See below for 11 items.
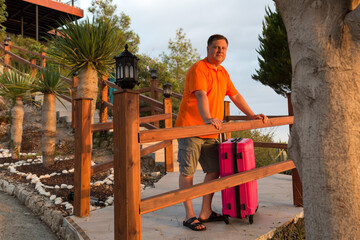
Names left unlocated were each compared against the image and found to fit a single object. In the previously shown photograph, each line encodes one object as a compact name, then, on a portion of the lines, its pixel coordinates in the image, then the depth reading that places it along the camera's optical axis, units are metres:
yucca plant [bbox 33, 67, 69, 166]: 6.20
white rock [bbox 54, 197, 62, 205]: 4.13
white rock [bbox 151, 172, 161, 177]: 6.28
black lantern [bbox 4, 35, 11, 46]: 15.05
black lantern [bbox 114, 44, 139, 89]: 2.41
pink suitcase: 3.04
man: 2.97
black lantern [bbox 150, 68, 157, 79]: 10.14
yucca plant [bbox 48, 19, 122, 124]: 5.80
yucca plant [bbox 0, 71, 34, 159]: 7.23
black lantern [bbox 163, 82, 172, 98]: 7.69
